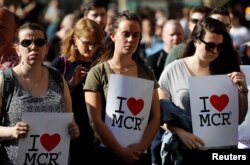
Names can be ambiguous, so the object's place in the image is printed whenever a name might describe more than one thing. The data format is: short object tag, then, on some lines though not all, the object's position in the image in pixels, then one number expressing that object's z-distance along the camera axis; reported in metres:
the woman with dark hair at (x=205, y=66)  10.88
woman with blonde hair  11.39
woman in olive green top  10.25
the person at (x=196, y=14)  15.92
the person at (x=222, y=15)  13.59
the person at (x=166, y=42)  15.90
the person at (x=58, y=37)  19.21
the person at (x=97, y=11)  15.48
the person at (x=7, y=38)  11.09
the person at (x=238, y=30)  24.33
